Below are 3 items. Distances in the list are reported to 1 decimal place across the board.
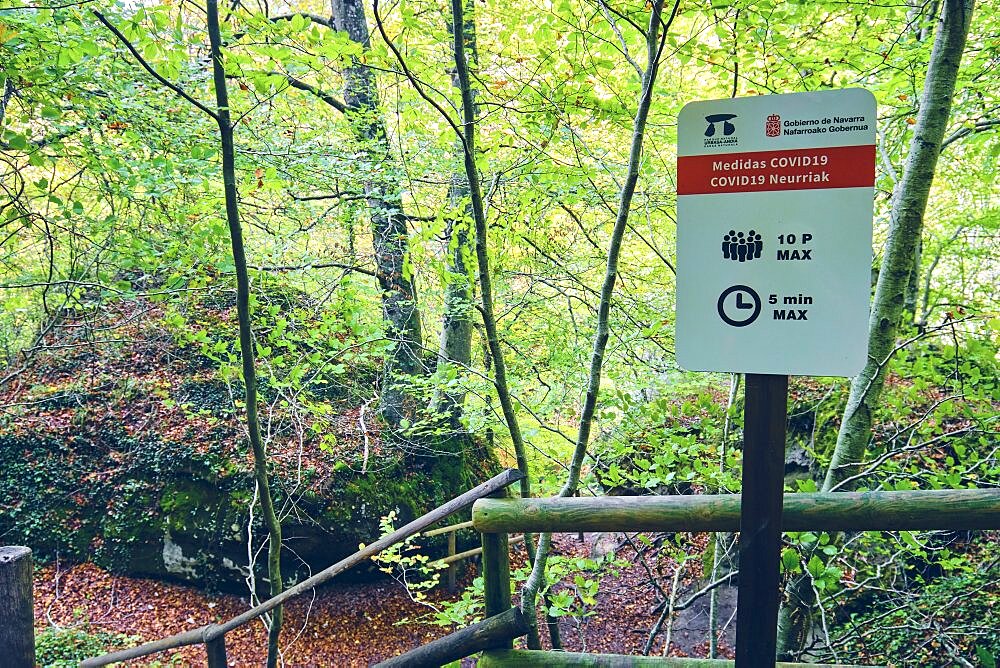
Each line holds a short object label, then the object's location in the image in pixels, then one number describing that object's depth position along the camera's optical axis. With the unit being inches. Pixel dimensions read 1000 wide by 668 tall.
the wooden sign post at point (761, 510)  56.9
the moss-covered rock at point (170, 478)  284.8
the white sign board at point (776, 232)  53.1
